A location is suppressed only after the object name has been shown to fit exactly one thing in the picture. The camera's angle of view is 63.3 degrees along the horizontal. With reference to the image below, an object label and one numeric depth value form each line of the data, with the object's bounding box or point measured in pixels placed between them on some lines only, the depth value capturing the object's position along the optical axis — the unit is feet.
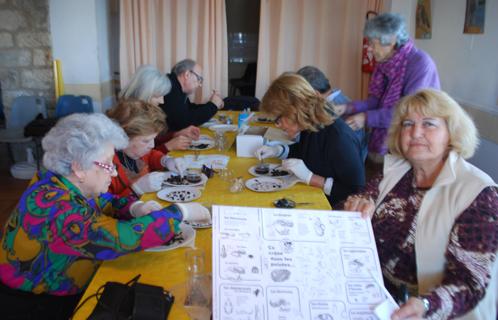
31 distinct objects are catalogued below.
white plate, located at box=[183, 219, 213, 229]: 5.07
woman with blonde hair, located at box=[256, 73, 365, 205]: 6.65
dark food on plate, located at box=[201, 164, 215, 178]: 7.11
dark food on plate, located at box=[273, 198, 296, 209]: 5.67
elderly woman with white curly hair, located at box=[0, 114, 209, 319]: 3.99
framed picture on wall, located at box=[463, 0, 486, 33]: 10.21
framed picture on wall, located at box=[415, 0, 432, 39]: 13.58
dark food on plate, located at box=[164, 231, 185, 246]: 4.66
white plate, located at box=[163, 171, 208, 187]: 6.63
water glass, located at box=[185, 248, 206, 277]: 4.00
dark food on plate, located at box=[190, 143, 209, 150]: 9.14
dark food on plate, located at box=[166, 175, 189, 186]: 6.73
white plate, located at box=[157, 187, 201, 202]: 6.02
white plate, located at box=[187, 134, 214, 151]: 9.12
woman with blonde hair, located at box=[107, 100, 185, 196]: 6.40
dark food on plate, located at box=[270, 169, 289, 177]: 7.20
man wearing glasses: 10.38
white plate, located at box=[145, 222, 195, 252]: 4.53
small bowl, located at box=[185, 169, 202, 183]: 6.85
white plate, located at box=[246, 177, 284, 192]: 6.44
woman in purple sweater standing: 9.18
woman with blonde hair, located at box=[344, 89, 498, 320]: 3.69
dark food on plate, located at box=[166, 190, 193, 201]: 6.04
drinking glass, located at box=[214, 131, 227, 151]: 9.02
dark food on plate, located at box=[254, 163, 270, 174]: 7.28
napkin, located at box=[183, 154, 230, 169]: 7.75
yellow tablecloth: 3.81
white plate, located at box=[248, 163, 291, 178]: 7.17
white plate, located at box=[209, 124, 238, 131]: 10.96
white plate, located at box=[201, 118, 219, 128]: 11.47
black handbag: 3.39
